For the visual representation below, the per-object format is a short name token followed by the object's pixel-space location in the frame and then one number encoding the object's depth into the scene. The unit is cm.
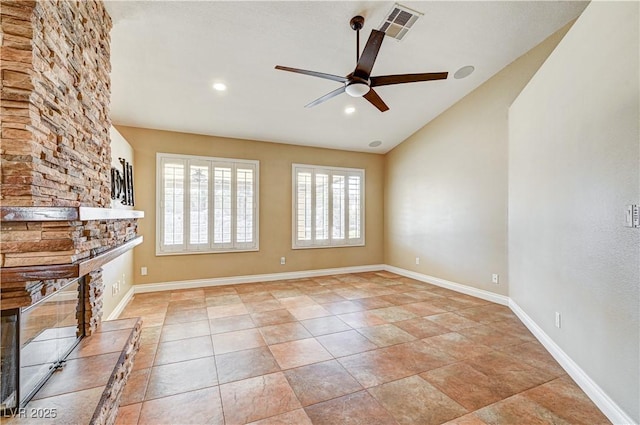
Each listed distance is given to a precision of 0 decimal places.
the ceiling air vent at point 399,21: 295
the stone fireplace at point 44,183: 126
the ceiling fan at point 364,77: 268
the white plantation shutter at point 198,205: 517
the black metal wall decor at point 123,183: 355
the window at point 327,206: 605
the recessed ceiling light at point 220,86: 390
